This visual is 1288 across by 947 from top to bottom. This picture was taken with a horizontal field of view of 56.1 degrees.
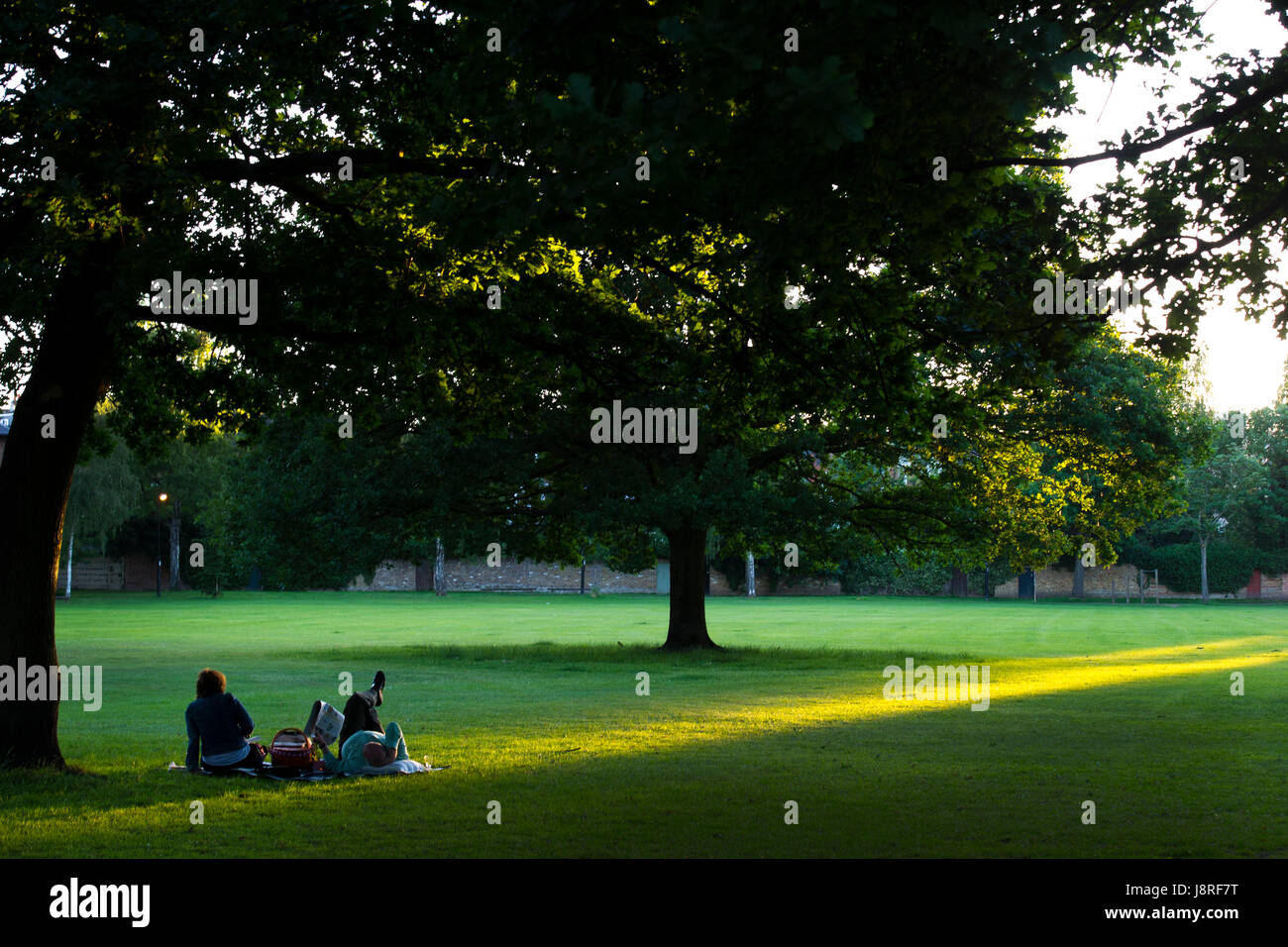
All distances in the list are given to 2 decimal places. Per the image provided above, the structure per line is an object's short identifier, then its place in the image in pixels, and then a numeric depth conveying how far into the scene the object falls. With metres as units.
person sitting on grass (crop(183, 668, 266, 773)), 12.40
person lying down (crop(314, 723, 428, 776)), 12.46
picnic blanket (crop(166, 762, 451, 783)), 12.26
